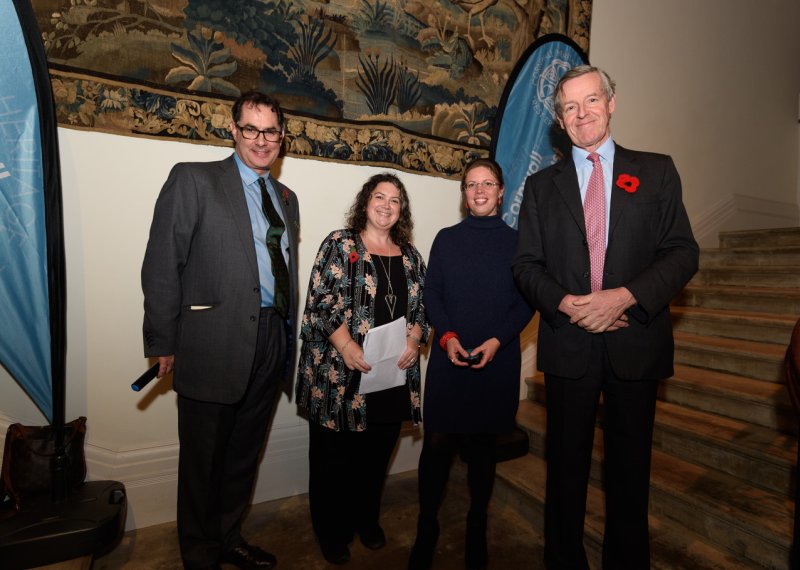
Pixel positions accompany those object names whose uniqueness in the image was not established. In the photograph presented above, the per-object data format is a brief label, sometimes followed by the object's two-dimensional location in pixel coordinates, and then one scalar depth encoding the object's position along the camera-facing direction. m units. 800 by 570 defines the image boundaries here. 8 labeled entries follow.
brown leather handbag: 1.85
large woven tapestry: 2.02
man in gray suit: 1.66
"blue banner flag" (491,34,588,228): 3.00
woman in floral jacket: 1.89
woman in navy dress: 1.85
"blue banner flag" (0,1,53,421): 1.80
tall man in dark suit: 1.46
